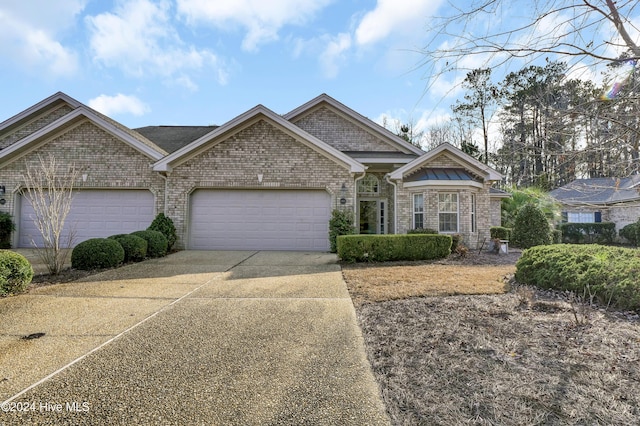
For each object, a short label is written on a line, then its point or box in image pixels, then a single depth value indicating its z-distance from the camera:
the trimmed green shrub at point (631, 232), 16.33
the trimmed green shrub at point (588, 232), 18.42
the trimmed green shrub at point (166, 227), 10.62
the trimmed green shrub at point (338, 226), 11.00
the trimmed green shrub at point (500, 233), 14.13
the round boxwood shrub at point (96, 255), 7.33
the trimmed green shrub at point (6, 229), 10.83
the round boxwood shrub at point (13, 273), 5.00
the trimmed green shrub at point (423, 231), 11.62
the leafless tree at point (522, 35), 2.59
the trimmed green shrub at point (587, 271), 4.41
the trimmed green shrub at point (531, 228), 13.10
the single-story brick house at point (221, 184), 11.40
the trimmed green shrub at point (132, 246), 8.41
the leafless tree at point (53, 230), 6.69
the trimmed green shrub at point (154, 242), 9.45
